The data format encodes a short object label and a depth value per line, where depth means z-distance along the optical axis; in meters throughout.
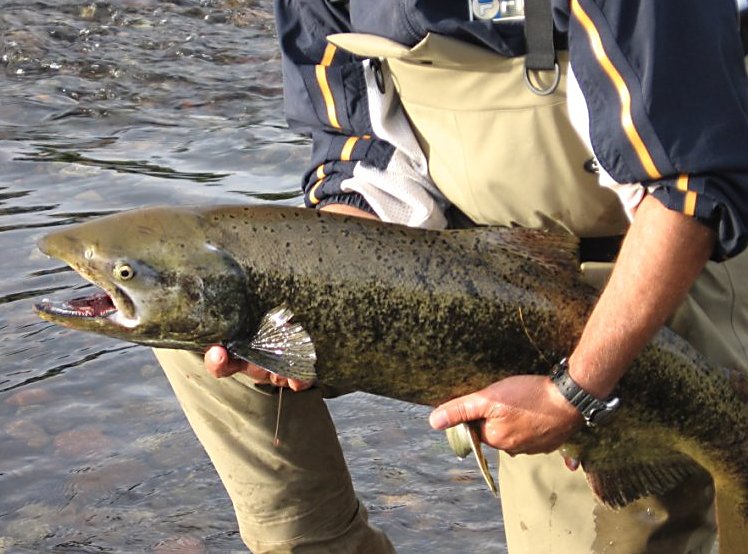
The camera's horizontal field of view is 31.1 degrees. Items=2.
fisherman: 3.07
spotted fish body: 3.29
